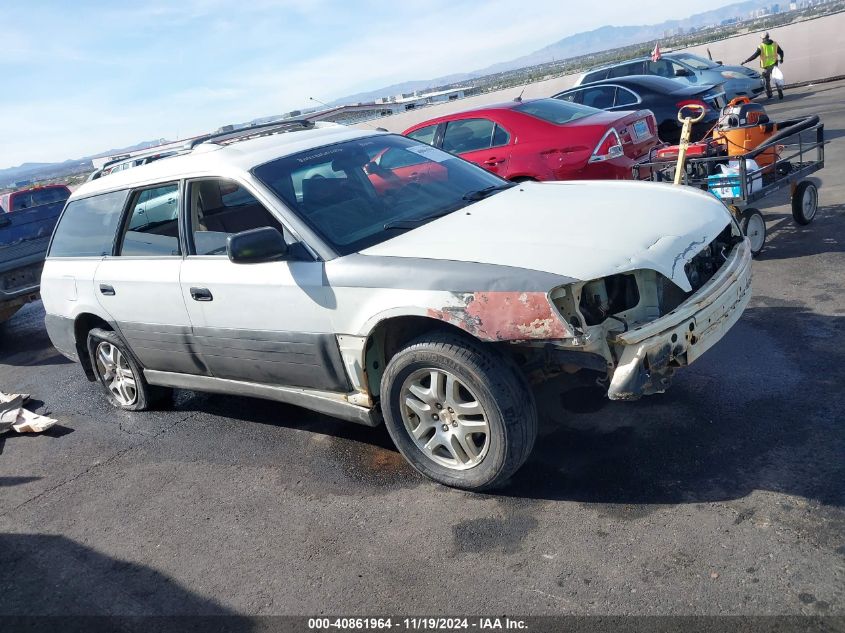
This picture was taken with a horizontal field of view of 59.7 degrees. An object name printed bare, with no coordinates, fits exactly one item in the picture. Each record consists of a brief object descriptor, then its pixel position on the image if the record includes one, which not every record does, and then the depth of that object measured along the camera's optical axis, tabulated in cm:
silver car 1786
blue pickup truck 889
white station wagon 338
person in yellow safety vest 1866
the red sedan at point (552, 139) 780
